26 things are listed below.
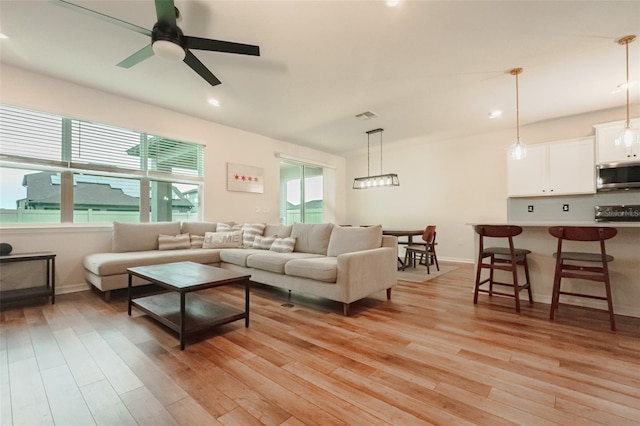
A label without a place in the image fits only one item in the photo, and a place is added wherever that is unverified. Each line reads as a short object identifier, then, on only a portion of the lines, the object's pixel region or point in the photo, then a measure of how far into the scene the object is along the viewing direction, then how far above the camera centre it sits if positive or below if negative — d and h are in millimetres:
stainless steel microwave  4109 +549
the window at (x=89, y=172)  3438 +620
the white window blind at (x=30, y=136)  3338 +999
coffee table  2215 -867
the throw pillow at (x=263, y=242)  4359 -448
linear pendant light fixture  5410 +662
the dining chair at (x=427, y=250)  5061 -679
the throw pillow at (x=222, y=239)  4539 -418
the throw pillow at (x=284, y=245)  4082 -458
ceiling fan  2093 +1422
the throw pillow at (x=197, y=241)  4465 -428
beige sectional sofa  2955 -532
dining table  5145 -364
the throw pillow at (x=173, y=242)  4172 -414
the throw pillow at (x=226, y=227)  4848 -222
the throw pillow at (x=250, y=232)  4680 -306
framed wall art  5480 +742
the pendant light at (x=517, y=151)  3523 +790
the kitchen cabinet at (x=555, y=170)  4480 +724
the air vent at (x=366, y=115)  4707 +1701
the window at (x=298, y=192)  7133 +574
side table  2977 -845
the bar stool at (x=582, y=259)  2531 -447
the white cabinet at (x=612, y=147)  4117 +996
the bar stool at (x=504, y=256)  3041 -508
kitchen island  2807 -570
